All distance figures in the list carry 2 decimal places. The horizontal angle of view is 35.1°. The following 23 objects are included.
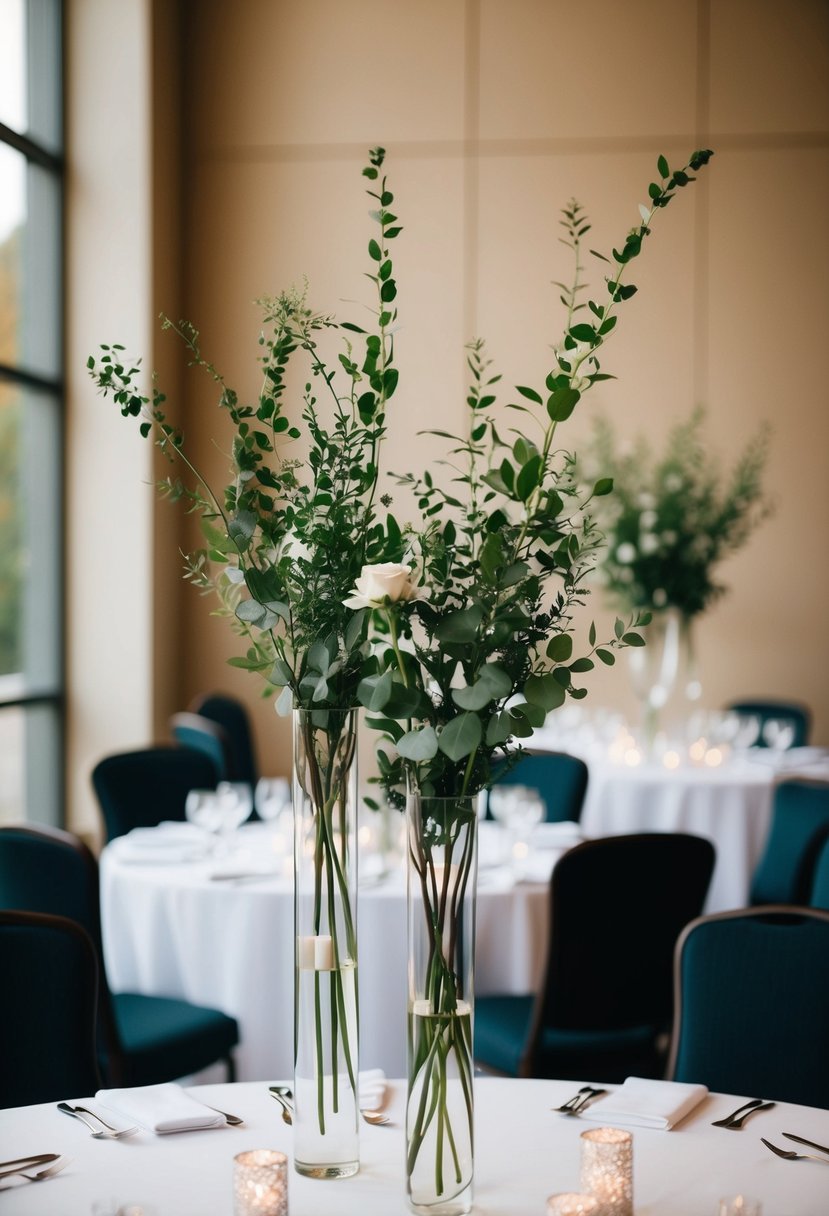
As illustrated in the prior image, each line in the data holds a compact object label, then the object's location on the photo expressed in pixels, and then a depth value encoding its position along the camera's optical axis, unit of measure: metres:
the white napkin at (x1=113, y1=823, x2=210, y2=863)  3.84
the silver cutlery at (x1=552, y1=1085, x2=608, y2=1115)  1.87
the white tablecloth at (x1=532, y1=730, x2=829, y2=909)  5.36
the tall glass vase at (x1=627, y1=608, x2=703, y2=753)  5.86
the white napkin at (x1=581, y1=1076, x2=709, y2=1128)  1.83
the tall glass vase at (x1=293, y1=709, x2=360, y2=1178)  1.59
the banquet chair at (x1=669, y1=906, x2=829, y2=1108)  2.29
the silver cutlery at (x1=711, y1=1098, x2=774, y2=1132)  1.82
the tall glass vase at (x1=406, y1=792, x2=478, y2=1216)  1.49
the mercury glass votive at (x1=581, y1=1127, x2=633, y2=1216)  1.47
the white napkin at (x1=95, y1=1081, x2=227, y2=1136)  1.77
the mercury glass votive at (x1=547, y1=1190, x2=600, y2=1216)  1.42
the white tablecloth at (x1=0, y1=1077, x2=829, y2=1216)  1.56
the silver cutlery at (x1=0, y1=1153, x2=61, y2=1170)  1.66
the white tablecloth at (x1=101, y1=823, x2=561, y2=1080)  3.43
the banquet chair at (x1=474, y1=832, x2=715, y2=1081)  3.18
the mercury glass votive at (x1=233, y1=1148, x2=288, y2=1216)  1.42
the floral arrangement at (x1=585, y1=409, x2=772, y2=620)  6.10
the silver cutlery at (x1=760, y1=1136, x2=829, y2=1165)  1.71
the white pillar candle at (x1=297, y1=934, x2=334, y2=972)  1.59
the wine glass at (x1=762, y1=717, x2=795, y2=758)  5.97
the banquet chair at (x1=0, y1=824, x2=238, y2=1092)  3.23
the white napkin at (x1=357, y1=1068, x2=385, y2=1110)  1.88
